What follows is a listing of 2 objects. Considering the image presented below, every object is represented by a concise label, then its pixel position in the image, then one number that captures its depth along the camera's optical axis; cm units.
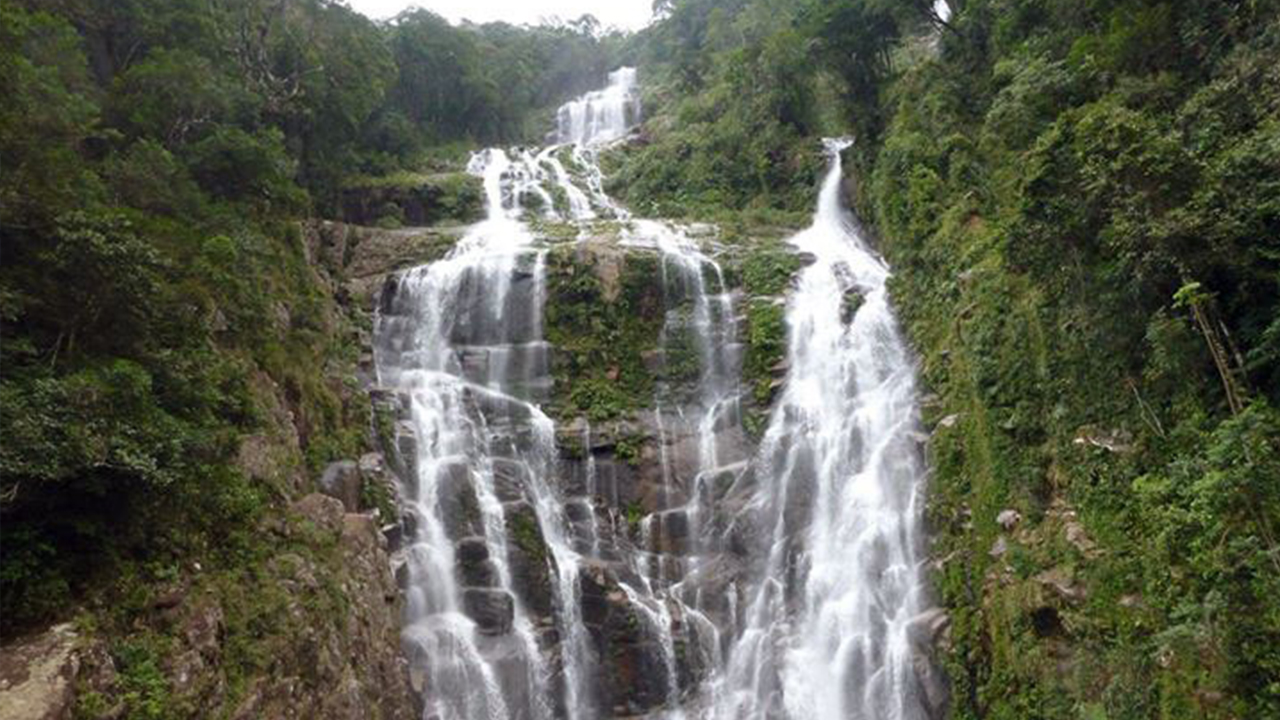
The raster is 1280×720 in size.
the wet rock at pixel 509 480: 1850
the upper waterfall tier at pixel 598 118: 5028
